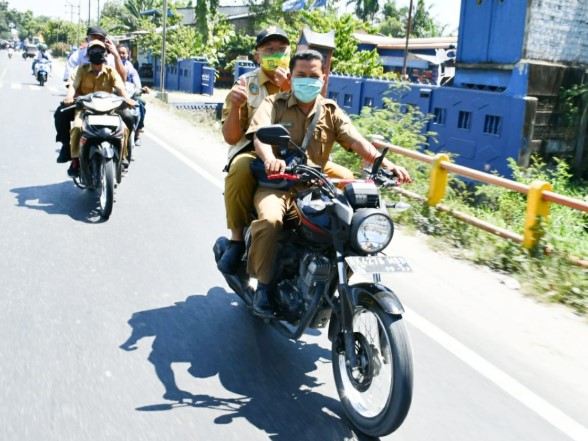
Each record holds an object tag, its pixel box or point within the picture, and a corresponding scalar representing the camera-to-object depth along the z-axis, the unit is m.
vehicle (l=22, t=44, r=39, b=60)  65.81
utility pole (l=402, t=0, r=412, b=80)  38.99
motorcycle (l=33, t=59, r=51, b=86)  30.64
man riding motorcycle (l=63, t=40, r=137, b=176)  7.92
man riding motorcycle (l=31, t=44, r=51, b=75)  31.92
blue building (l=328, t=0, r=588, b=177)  17.02
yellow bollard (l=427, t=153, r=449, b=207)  8.17
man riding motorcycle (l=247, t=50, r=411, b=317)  4.04
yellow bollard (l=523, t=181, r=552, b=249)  6.62
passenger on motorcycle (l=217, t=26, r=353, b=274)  4.50
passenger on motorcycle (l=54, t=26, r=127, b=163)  8.34
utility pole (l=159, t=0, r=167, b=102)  24.66
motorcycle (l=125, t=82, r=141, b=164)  9.20
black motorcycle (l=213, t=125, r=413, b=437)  3.21
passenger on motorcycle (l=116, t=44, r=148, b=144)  11.45
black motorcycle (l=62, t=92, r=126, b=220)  7.45
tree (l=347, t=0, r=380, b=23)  78.31
